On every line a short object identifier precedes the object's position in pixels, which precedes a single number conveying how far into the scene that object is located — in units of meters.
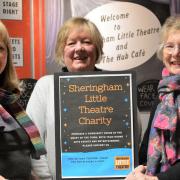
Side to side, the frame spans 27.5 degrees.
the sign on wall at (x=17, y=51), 3.00
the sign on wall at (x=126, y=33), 3.17
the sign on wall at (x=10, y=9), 2.98
